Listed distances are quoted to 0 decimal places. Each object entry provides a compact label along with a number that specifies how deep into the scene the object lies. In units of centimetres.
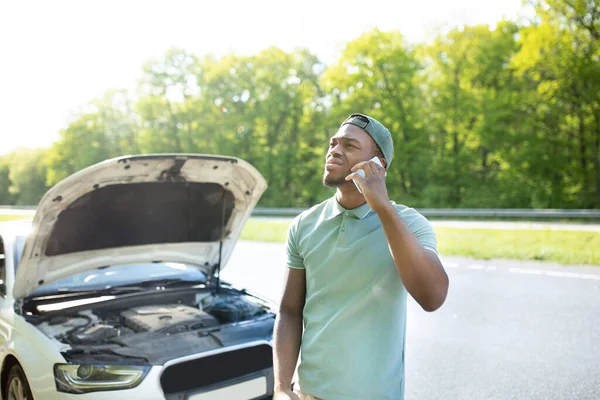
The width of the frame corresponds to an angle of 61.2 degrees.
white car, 279
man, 149
